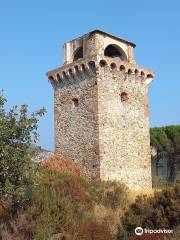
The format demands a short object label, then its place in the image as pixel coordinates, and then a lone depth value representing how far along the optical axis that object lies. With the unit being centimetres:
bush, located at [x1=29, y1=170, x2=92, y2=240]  1388
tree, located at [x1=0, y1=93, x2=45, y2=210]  1267
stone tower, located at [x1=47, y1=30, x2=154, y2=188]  1934
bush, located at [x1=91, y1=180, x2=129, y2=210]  1719
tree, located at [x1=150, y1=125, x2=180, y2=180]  3446
